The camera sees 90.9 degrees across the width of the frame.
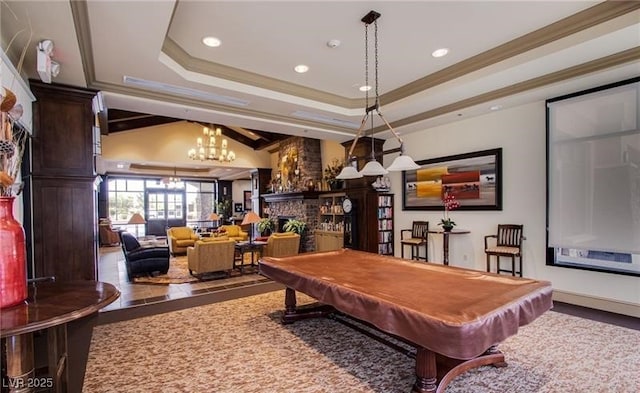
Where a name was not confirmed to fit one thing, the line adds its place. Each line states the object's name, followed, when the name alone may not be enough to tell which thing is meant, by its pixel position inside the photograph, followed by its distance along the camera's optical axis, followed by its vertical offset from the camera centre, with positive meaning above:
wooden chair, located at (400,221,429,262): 6.34 -0.92
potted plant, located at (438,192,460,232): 5.68 -0.27
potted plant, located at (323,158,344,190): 8.30 +0.61
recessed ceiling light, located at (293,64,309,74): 4.33 +1.78
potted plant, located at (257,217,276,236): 10.82 -1.00
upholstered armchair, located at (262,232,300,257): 7.14 -1.13
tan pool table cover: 1.76 -0.75
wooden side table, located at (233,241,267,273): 7.14 -1.17
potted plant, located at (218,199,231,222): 14.51 -0.58
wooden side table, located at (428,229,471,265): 5.61 -0.77
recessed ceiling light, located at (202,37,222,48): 3.61 +1.80
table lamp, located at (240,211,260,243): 7.16 -0.50
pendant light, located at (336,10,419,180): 3.22 +0.36
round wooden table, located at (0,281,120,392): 1.45 -0.57
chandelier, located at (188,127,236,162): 8.33 +1.34
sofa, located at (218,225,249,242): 10.52 -1.24
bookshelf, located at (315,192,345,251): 8.41 -0.78
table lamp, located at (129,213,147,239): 9.05 -0.64
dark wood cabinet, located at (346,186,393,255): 7.11 -0.61
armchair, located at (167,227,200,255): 9.56 -1.30
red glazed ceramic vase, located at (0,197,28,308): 1.58 -0.31
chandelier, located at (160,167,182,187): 12.59 +0.69
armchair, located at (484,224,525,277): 4.86 -0.85
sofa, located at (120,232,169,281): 6.45 -1.24
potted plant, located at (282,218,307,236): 9.12 -0.89
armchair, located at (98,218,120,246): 12.16 -1.42
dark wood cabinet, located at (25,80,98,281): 3.75 +0.17
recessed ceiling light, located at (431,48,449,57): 3.91 +1.78
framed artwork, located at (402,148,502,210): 5.45 +0.23
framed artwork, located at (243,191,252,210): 15.71 -0.19
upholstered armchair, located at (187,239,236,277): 6.24 -1.20
